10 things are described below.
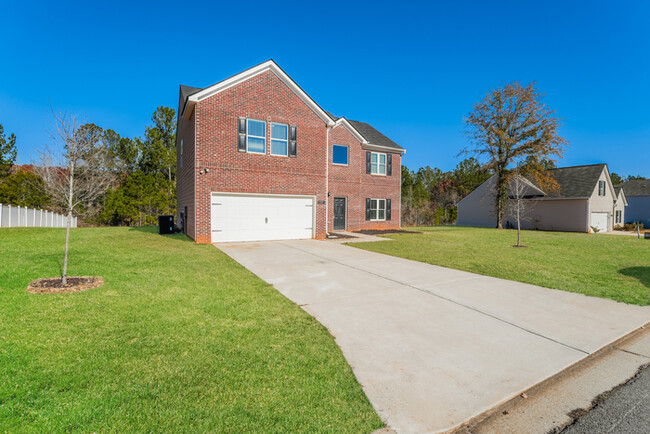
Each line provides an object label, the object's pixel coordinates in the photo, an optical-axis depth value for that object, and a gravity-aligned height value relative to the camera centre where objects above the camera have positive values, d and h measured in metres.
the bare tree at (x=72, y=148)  5.75 +1.26
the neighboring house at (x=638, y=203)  35.59 +1.72
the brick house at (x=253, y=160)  12.26 +2.36
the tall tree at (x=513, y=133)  25.62 +7.09
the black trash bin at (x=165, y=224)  15.34 -0.49
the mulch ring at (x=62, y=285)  5.07 -1.25
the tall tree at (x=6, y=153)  24.81 +4.88
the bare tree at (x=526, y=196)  28.04 +1.98
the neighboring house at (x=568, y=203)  26.00 +1.25
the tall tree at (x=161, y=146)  29.14 +6.46
